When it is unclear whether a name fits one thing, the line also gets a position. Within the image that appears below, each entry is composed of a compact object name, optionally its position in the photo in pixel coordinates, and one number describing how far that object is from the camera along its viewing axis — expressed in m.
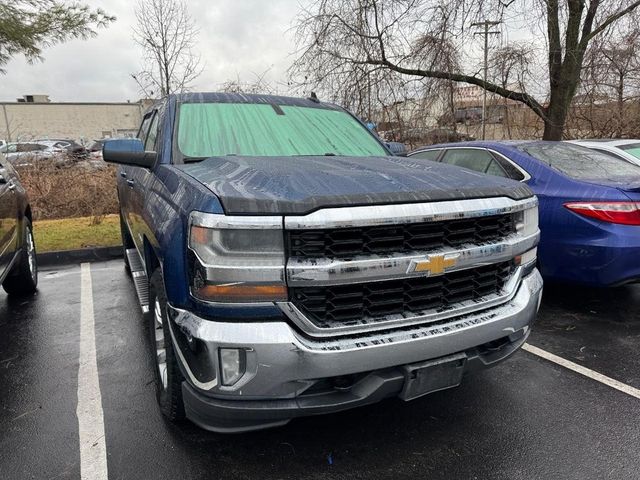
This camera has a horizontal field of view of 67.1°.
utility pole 9.78
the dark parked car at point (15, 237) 4.26
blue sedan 3.91
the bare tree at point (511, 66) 10.48
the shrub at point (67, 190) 10.16
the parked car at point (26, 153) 11.16
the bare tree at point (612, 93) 11.31
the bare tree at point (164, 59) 12.06
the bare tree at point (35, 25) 9.55
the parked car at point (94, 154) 12.70
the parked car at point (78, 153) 11.76
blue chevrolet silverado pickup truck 1.99
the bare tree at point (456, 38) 9.59
